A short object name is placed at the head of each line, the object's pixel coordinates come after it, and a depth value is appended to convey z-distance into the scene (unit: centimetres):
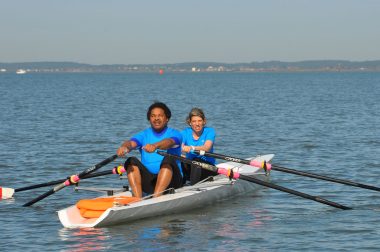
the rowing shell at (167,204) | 1364
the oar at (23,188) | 1591
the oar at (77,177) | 1481
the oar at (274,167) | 1584
